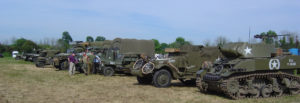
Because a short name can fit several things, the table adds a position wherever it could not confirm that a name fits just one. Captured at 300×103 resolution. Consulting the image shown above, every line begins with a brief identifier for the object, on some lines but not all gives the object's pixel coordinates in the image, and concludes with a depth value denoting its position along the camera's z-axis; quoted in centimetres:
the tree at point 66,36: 9289
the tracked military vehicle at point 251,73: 994
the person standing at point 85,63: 1886
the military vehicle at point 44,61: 2607
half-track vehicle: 1278
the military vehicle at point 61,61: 2200
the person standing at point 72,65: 1849
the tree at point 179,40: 6756
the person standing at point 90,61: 1892
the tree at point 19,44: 5732
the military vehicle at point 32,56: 3131
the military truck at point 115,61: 1808
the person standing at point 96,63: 1878
